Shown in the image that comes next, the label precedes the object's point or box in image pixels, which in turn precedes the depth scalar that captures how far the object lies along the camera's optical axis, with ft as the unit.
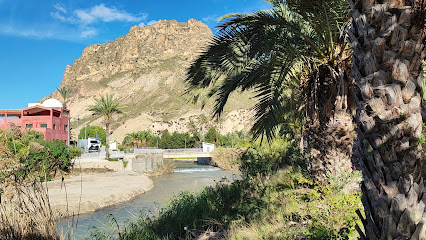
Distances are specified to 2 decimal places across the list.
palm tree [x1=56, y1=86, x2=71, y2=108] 215.72
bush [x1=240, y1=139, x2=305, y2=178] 41.96
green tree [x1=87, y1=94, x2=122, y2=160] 135.44
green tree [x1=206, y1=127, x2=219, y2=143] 239.50
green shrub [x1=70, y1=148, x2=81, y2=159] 105.45
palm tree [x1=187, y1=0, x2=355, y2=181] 22.82
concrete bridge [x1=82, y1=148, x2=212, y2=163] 139.23
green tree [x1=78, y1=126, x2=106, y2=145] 293.02
